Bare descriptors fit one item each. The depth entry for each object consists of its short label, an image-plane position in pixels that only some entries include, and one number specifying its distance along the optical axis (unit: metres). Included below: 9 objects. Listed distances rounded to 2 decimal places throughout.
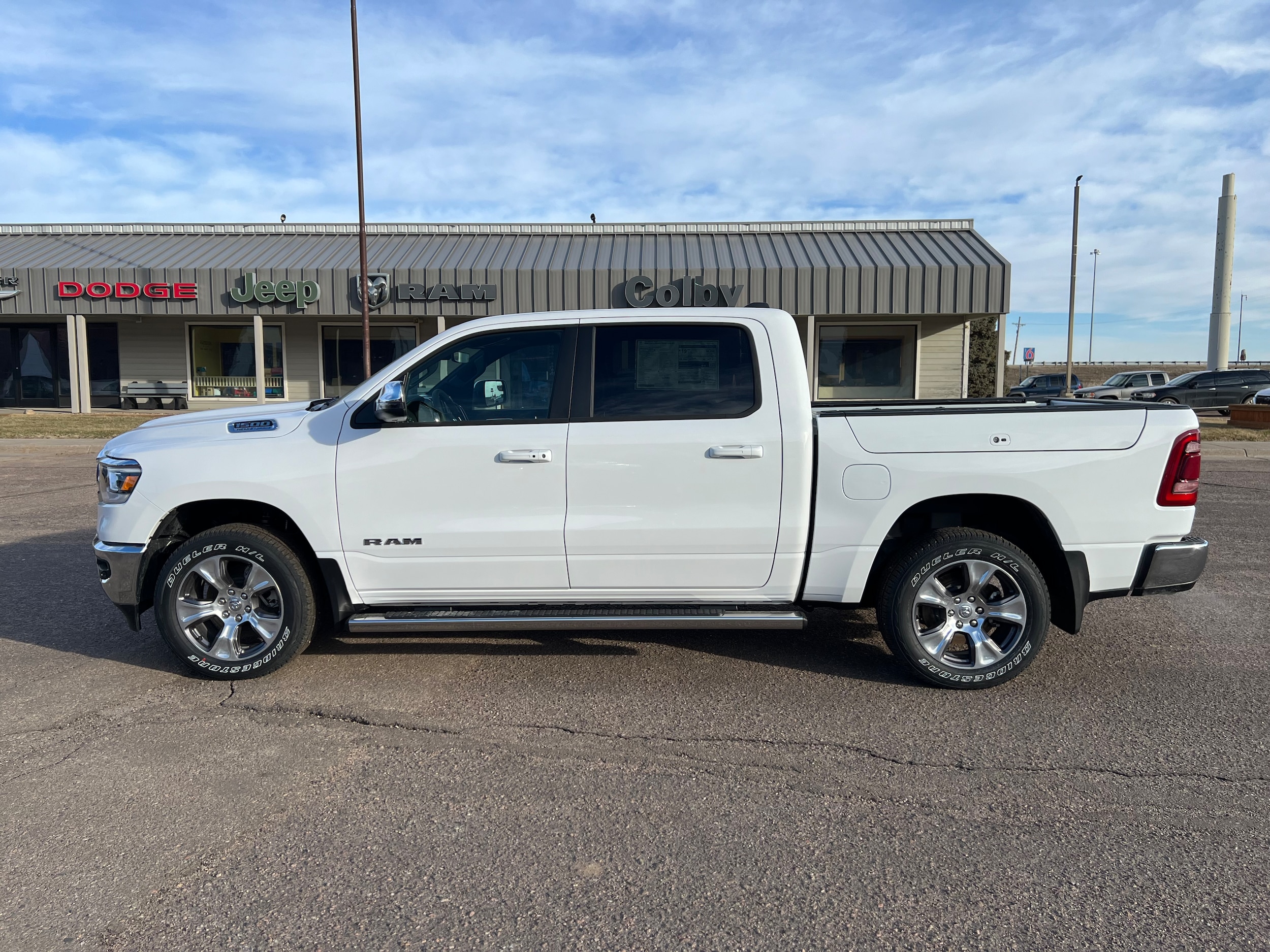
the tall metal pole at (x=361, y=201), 21.19
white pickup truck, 4.33
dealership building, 22.89
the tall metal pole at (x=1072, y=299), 29.72
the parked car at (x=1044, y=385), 39.03
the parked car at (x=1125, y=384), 31.30
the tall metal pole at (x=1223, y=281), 46.50
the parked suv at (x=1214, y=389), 30.23
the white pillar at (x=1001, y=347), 23.31
